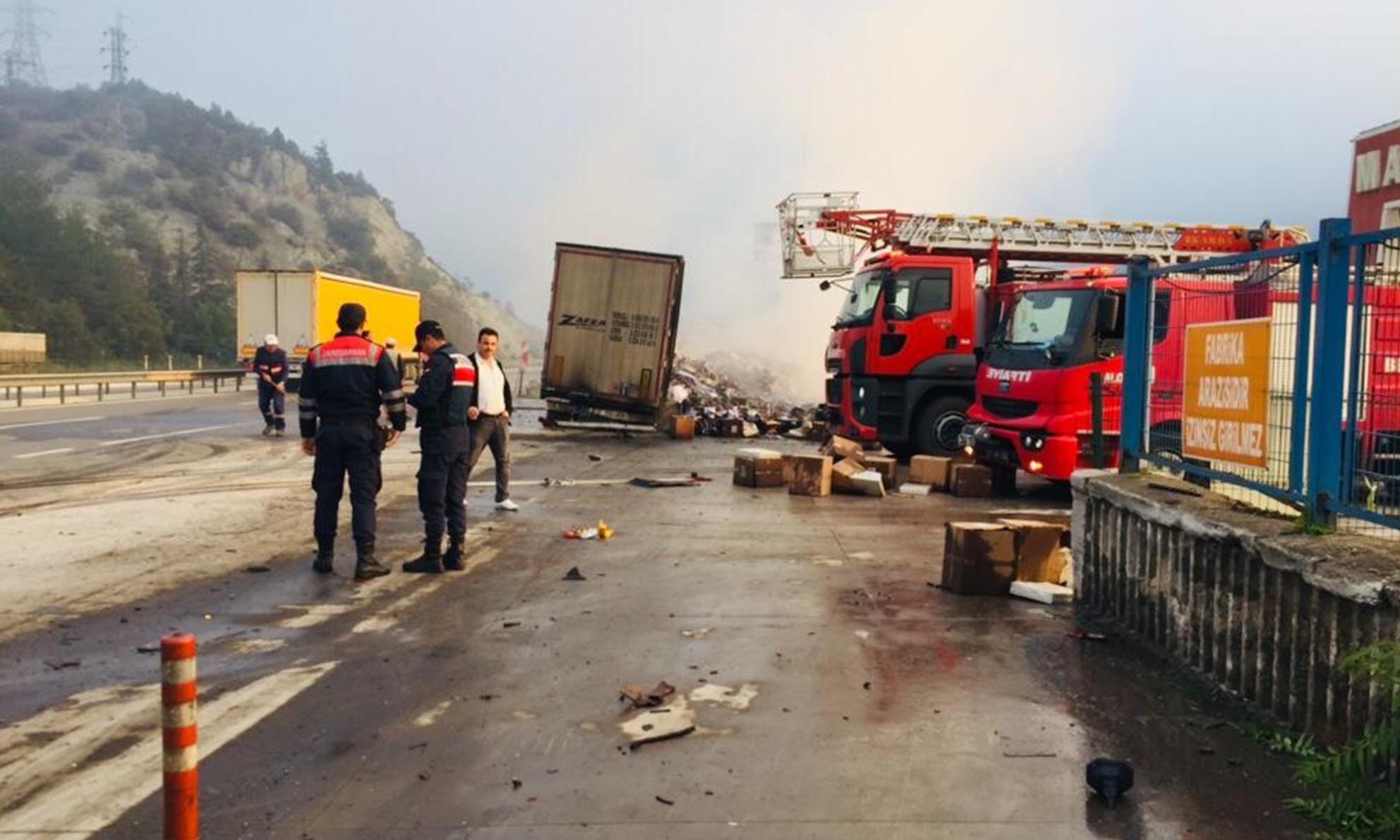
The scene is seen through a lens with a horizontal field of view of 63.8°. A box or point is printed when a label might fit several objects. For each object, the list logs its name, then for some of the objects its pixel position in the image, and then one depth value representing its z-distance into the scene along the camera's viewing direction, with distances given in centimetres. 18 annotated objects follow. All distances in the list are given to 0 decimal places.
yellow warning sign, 566
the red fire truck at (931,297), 1582
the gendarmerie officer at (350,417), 836
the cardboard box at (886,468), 1403
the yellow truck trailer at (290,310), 3294
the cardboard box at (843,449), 1464
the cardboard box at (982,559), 780
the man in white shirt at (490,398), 1085
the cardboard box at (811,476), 1335
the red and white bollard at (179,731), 327
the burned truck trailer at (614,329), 2067
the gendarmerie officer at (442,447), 862
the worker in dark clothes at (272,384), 1938
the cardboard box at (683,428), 2164
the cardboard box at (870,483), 1342
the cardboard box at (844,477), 1358
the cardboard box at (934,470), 1402
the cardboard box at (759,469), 1405
